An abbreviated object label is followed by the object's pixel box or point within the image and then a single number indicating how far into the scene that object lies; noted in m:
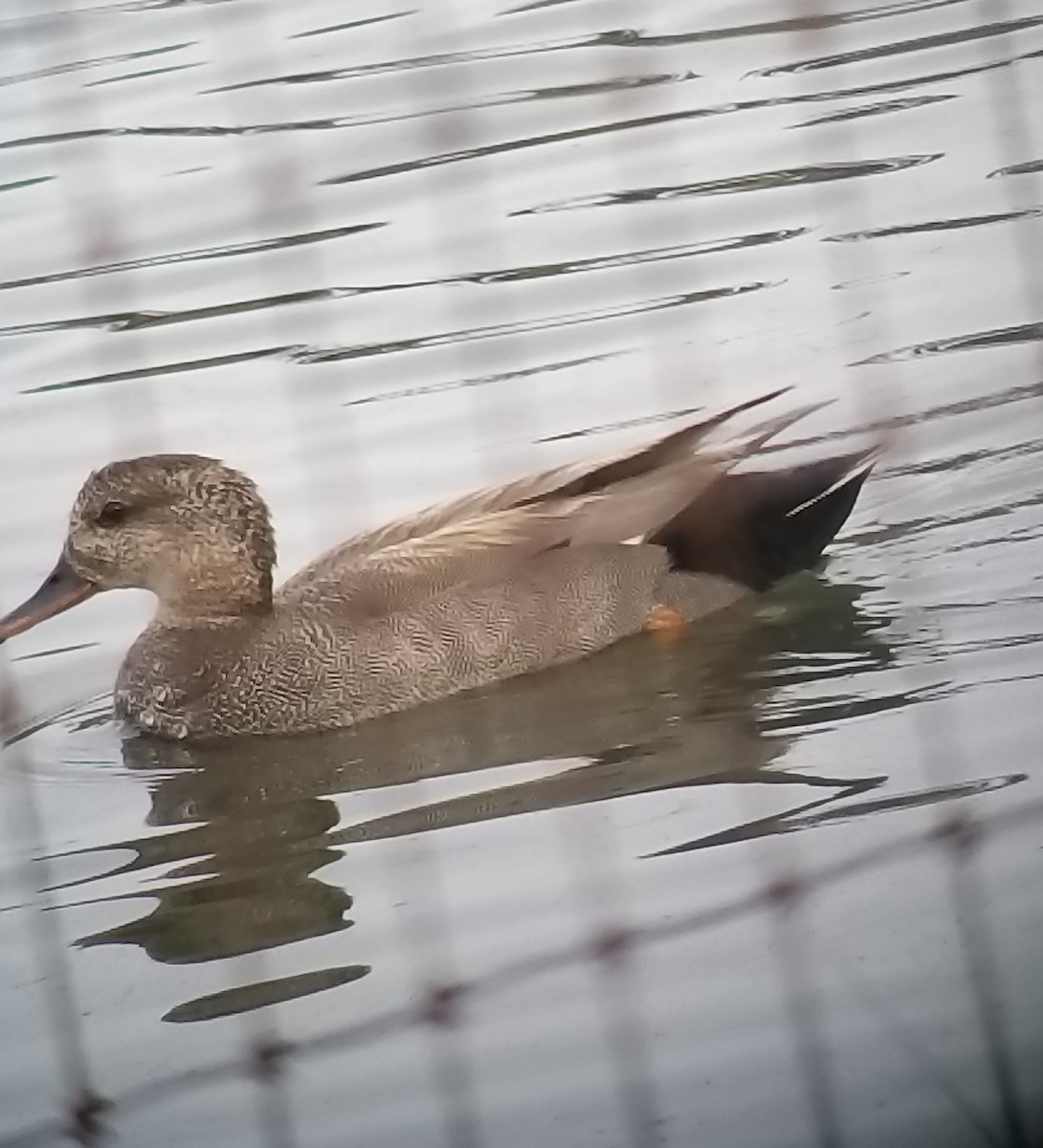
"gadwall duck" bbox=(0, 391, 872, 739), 10.93
